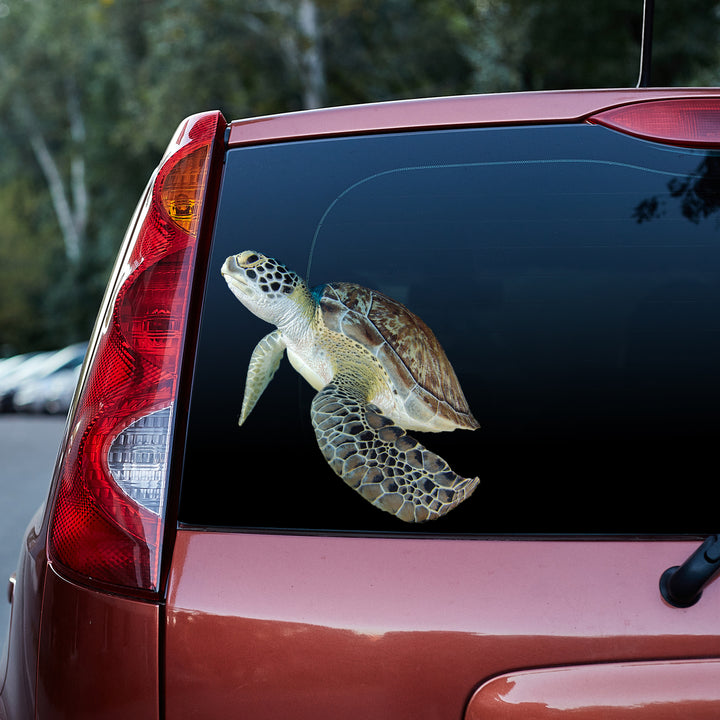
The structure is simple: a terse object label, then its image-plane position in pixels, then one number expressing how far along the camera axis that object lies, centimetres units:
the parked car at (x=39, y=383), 2174
